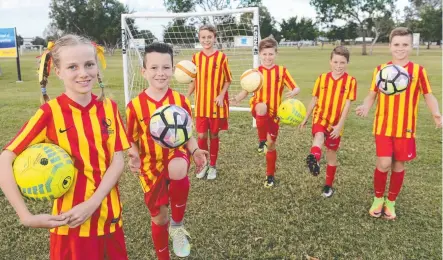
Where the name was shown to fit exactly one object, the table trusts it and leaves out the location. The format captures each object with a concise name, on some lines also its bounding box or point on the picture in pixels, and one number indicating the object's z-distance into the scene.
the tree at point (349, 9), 48.69
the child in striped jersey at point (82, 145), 2.02
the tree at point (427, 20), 53.66
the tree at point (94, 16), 44.69
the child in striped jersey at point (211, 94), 5.53
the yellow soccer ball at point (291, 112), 4.63
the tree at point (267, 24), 55.27
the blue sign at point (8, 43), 17.95
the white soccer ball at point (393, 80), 3.69
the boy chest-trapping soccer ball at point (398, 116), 3.98
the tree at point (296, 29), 66.79
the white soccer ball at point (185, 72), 5.41
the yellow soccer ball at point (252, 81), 4.82
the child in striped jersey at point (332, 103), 4.46
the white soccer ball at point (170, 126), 2.59
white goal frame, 7.90
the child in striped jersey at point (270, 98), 5.04
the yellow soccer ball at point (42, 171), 1.89
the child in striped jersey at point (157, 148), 2.90
